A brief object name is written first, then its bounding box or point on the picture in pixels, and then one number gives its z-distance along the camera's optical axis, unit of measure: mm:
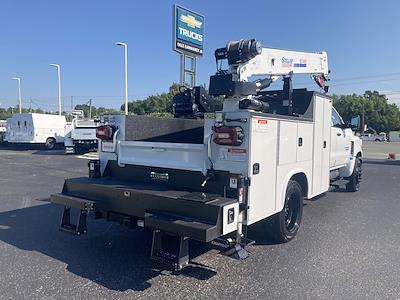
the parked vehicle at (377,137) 74188
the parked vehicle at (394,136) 75938
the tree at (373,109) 75062
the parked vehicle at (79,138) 21436
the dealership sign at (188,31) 20859
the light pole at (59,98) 35731
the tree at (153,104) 43812
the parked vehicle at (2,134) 29056
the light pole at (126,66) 28070
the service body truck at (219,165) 3688
